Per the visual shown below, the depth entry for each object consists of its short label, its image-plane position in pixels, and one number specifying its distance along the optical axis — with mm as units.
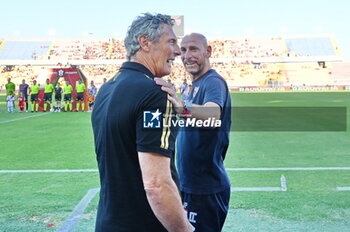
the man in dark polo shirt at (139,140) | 1880
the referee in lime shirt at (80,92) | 22766
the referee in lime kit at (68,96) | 22839
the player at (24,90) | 22344
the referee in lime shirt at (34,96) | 22703
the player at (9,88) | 22353
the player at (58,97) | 23297
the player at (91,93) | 24516
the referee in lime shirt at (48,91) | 22684
